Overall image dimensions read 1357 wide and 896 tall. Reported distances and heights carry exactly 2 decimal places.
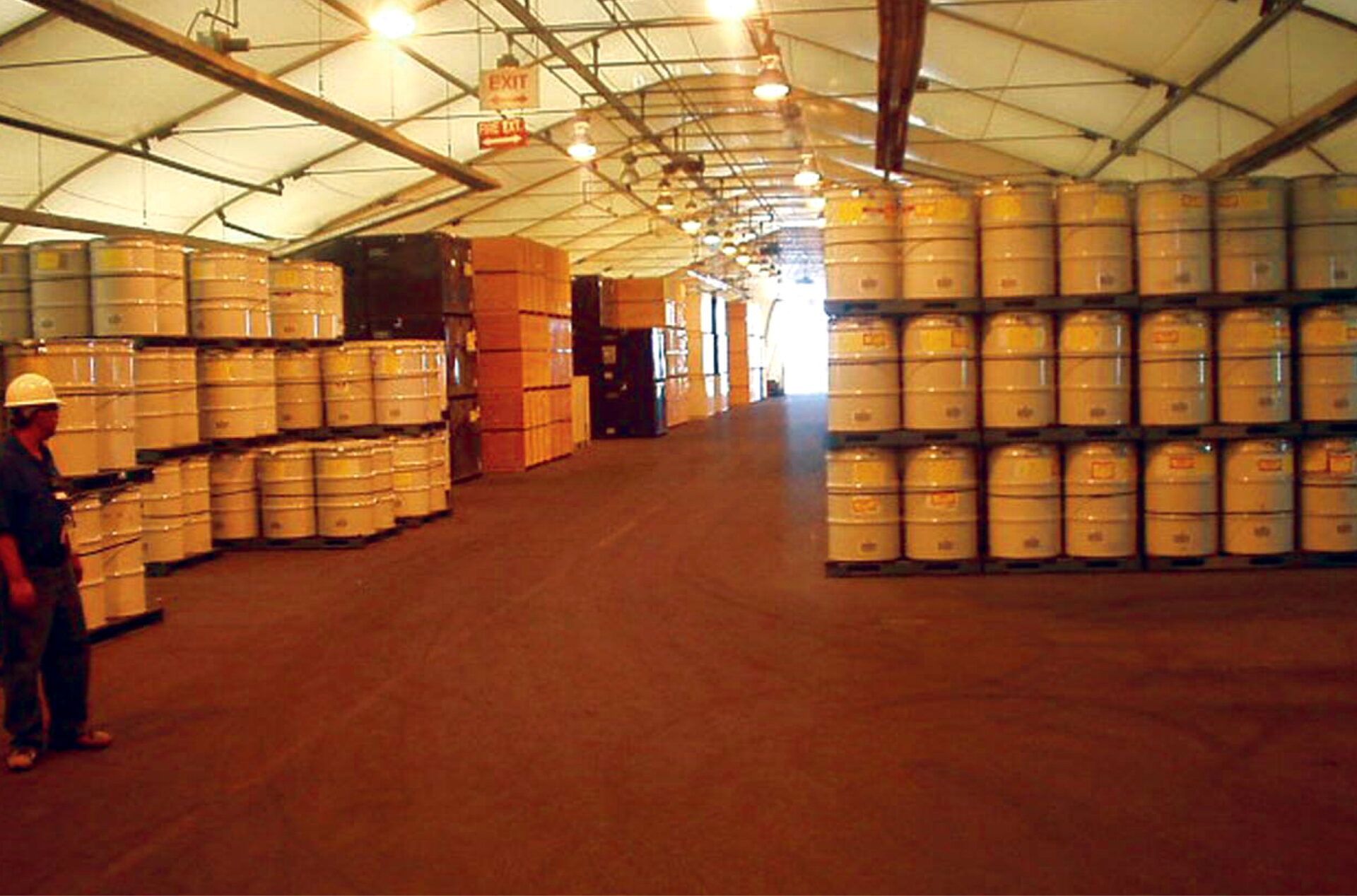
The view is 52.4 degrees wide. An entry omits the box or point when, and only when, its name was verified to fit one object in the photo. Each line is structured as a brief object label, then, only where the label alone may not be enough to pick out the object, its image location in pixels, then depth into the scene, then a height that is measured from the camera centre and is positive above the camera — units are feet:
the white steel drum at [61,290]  39.68 +3.27
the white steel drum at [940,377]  34.06 +0.03
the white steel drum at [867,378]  34.35 +0.06
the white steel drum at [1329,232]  33.22 +3.25
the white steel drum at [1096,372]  33.68 +0.06
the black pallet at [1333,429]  33.42 -1.49
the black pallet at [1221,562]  33.88 -4.73
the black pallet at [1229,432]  33.42 -1.49
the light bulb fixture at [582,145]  58.03 +10.33
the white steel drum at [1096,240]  33.68 +3.28
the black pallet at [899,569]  34.45 -4.74
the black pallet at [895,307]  33.91 +1.80
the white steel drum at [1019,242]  33.76 +3.30
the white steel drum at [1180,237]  33.42 +3.24
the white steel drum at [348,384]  47.32 +0.40
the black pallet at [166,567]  38.75 -4.78
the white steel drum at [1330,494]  33.55 -3.08
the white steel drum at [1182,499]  33.58 -3.11
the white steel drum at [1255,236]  33.42 +3.24
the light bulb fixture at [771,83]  48.19 +10.59
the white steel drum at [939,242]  33.91 +3.35
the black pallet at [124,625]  29.73 -4.97
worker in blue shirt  20.56 -2.88
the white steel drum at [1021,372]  33.81 +0.09
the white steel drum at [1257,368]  33.45 +0.03
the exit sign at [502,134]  57.47 +10.75
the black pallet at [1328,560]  33.78 -4.73
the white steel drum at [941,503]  34.06 -3.10
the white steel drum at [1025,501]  33.81 -3.08
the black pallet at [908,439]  34.01 -1.46
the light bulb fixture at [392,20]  42.09 +11.51
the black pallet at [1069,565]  34.12 -4.73
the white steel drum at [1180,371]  33.53 +0.00
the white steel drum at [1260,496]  33.55 -3.09
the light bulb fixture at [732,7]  41.22 +11.42
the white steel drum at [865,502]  34.32 -3.02
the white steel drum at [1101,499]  33.76 -3.08
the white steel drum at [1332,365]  33.45 +0.07
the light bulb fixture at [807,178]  73.82 +10.94
